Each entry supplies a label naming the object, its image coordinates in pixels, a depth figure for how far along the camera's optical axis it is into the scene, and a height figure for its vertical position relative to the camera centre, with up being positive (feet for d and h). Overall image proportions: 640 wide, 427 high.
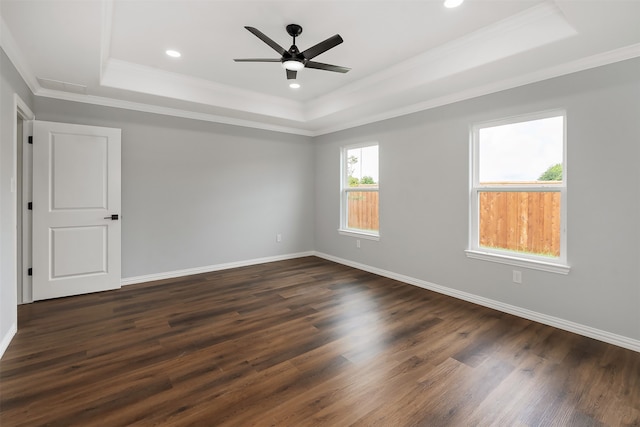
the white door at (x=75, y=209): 11.64 +0.12
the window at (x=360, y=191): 16.47 +1.30
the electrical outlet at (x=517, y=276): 10.56 -2.16
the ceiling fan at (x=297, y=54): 8.14 +4.62
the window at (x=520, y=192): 9.86 +0.79
